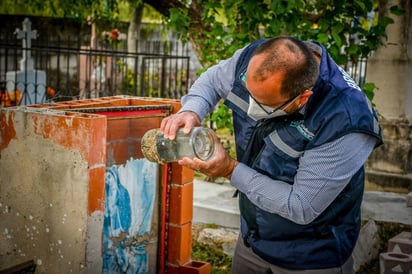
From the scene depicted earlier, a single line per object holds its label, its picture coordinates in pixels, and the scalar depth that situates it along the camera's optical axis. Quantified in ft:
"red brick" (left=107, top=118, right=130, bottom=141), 11.13
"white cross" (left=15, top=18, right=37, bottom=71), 38.75
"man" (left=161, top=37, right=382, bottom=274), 7.77
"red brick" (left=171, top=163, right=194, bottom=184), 12.61
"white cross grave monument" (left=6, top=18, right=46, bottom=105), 38.17
